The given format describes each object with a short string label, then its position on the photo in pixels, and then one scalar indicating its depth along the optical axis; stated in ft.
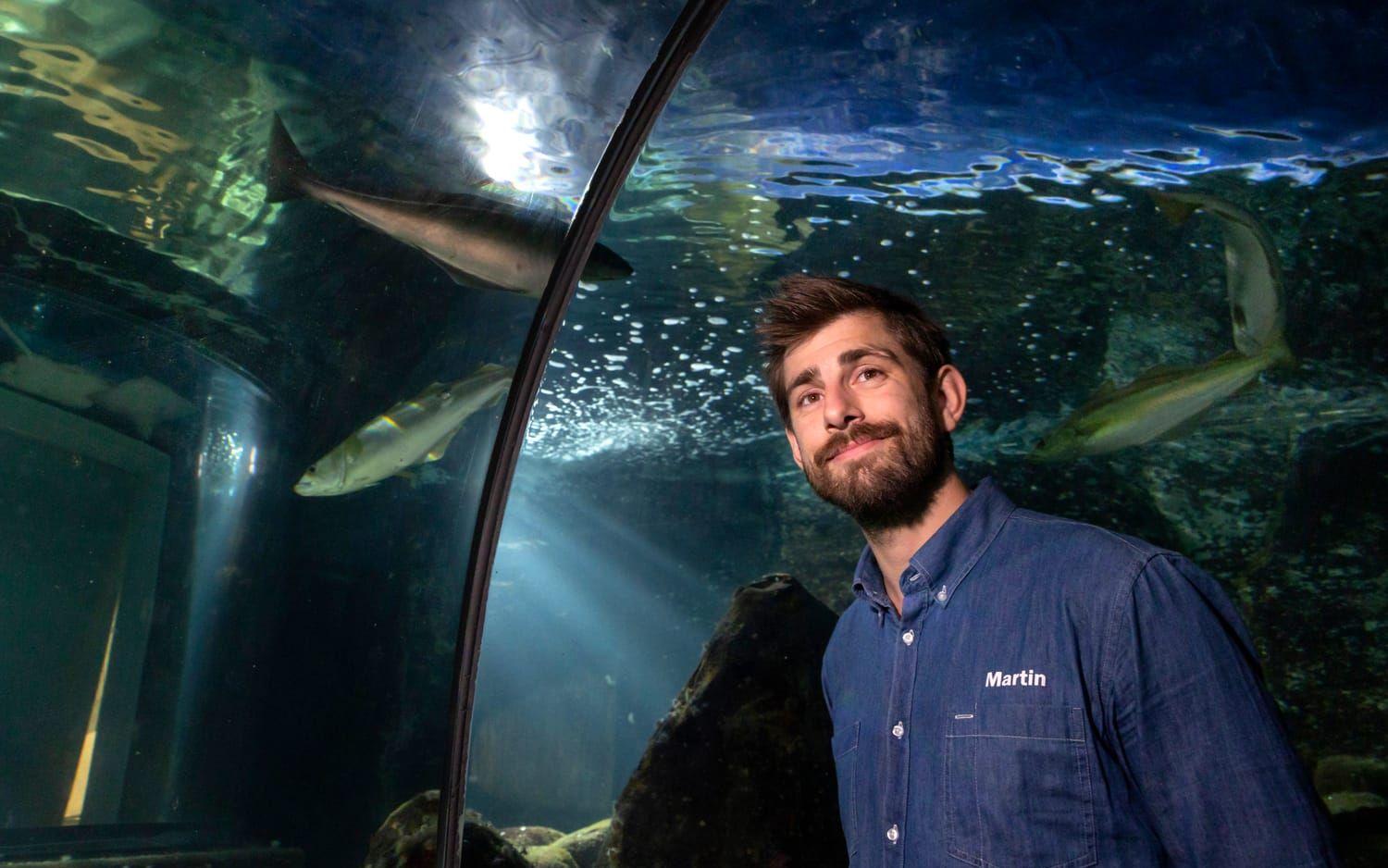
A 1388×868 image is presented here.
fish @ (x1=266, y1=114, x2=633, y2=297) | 6.64
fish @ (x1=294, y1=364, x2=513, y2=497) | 7.28
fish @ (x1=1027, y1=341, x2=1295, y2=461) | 20.33
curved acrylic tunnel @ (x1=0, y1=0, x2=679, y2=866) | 5.11
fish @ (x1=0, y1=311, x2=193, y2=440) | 5.02
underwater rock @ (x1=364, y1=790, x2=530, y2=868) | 6.95
